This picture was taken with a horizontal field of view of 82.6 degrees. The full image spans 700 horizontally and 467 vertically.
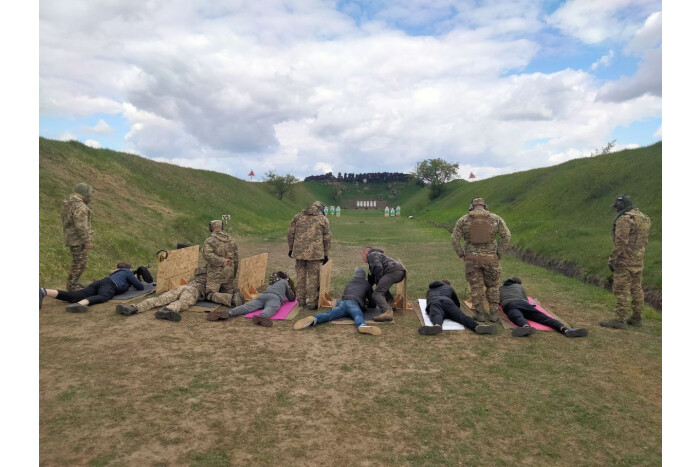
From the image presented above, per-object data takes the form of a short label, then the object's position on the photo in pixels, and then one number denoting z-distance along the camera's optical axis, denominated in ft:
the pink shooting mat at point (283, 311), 31.04
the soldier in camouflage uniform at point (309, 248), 33.96
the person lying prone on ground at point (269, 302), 29.43
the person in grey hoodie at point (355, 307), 27.96
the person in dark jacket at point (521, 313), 27.14
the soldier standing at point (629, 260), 29.48
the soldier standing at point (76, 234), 36.04
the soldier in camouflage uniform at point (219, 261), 33.55
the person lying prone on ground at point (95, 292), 30.73
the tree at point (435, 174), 246.27
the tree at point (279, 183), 222.48
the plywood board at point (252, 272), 37.35
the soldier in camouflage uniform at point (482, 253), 30.89
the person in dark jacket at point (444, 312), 27.27
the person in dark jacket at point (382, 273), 31.48
